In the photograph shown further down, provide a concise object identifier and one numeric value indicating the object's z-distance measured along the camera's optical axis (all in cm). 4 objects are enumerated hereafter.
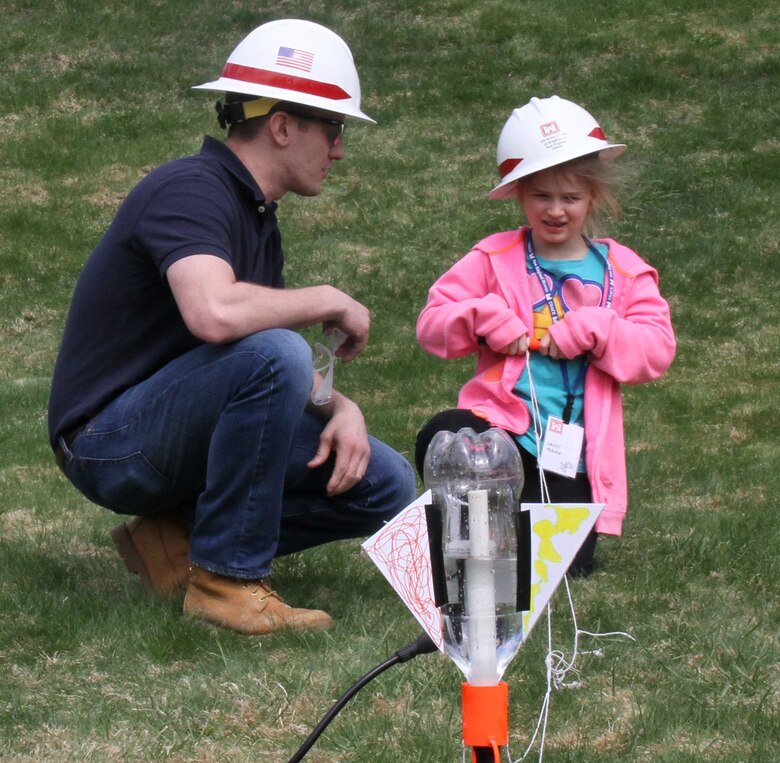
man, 706
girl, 840
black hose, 427
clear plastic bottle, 387
